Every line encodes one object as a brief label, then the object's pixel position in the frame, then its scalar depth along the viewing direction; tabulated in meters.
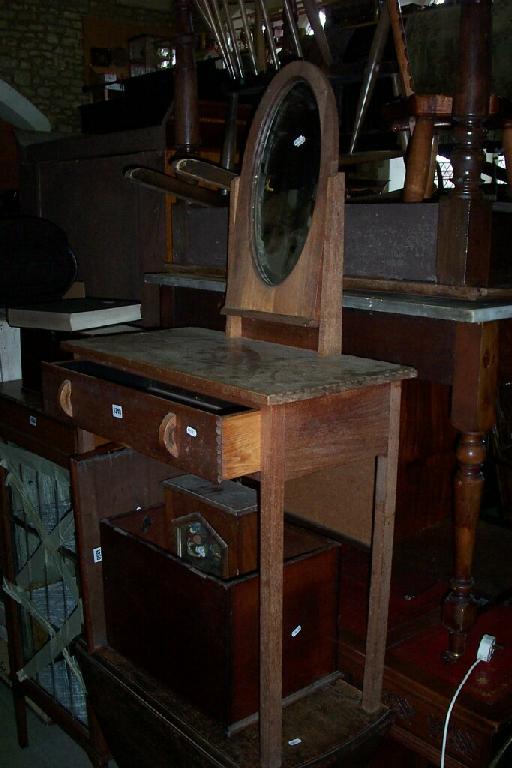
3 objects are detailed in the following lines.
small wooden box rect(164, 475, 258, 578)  1.62
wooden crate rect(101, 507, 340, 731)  1.33
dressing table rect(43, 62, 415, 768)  1.15
